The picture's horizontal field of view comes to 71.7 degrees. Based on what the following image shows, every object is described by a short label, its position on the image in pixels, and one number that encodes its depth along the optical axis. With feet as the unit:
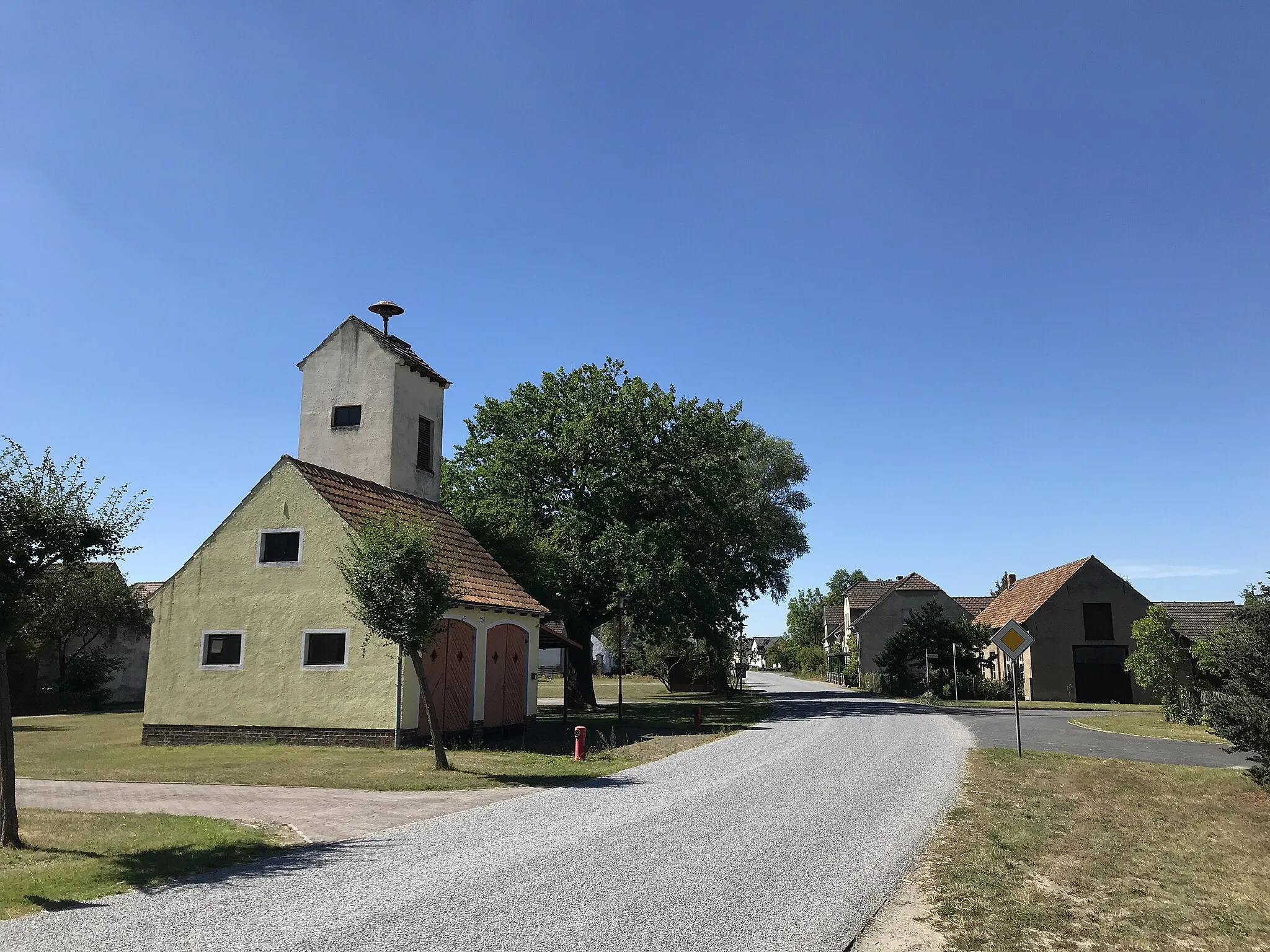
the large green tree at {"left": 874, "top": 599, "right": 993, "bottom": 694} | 155.84
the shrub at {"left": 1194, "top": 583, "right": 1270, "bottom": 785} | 46.70
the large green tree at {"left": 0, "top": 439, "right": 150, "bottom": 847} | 32.27
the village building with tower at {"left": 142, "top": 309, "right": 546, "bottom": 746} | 70.54
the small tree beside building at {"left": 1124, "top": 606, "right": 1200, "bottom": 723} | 112.57
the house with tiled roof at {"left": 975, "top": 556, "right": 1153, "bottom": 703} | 162.61
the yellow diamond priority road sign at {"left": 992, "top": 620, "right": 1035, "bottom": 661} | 62.80
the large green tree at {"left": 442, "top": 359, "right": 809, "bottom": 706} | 110.83
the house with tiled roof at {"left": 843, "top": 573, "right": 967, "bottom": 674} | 226.58
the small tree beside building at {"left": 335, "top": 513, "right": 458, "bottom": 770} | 55.62
